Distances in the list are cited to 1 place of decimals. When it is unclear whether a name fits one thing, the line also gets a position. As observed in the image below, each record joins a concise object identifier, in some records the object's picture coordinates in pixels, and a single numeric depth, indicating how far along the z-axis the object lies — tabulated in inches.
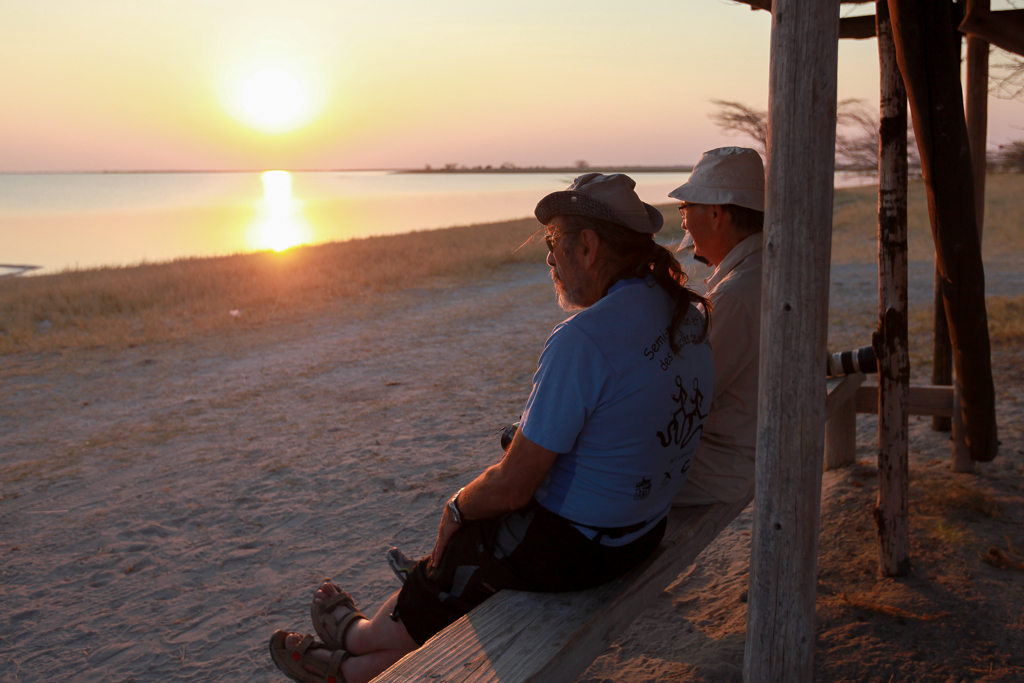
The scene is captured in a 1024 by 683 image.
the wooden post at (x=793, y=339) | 70.9
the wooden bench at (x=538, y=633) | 69.5
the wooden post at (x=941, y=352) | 172.4
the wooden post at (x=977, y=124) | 163.5
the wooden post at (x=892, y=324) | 120.2
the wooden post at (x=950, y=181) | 109.8
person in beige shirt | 100.7
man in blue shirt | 74.1
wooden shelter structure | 70.7
